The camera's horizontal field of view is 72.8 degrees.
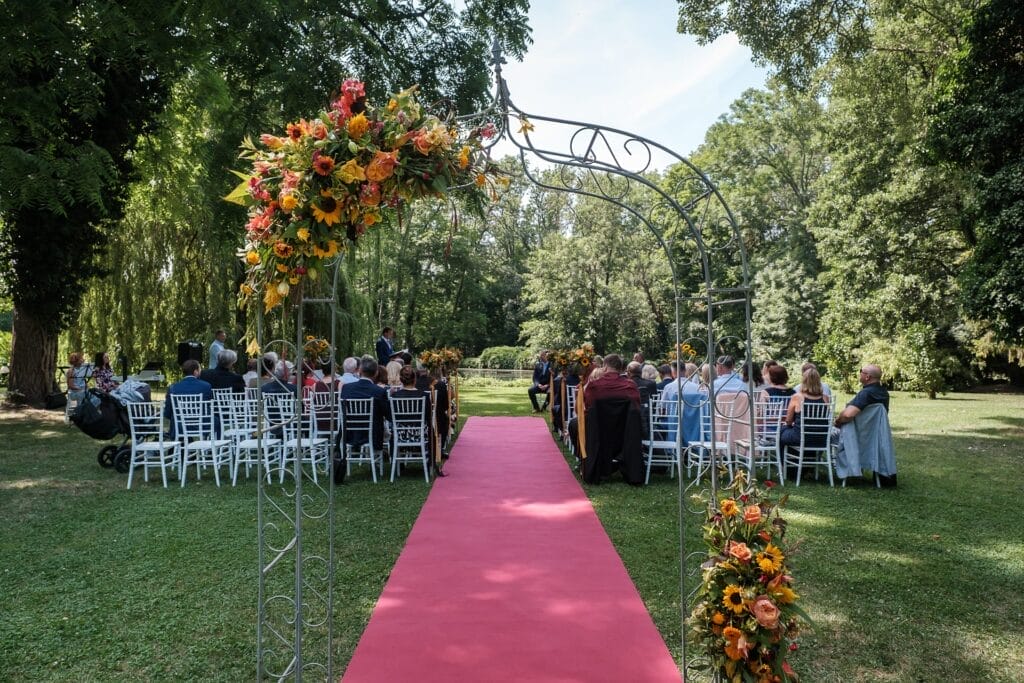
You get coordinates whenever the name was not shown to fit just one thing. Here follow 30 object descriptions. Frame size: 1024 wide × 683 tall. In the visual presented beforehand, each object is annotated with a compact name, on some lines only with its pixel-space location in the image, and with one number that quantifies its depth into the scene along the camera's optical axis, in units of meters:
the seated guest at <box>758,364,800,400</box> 8.64
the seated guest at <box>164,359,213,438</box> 8.41
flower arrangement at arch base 2.78
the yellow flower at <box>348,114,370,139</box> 2.74
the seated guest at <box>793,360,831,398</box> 8.38
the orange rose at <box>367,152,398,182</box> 2.77
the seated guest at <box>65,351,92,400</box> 12.16
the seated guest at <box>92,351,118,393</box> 11.55
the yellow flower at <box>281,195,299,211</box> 2.70
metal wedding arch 3.27
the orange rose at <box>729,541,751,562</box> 2.83
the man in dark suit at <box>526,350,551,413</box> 16.54
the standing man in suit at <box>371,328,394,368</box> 12.34
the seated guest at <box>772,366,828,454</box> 8.23
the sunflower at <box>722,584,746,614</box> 2.81
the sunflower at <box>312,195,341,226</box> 2.79
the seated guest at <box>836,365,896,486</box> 8.02
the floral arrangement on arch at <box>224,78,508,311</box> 2.78
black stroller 8.90
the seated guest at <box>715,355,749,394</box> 8.39
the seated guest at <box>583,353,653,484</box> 8.24
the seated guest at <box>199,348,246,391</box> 9.38
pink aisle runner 3.52
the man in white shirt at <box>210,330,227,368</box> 11.41
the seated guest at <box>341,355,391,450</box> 8.43
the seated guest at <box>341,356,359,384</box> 9.73
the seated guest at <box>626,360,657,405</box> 9.34
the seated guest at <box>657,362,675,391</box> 10.77
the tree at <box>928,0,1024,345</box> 11.29
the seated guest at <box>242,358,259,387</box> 9.67
